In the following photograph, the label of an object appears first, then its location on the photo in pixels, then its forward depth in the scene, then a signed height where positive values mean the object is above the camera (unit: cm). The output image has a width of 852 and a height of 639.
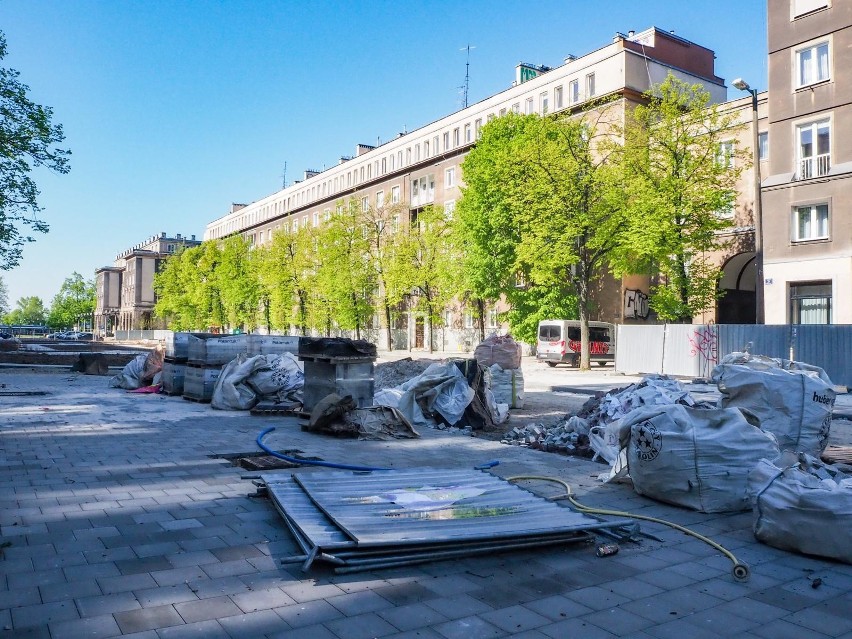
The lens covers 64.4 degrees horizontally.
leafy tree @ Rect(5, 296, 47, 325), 18200 +360
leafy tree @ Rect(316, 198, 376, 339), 5303 +475
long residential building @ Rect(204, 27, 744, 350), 4062 +1544
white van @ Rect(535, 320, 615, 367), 3319 -57
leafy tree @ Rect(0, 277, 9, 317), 13160 +578
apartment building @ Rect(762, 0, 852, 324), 2617 +670
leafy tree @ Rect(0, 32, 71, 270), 2205 +606
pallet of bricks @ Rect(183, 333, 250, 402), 1512 -72
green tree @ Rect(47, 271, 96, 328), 14338 +482
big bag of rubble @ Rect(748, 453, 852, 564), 450 -125
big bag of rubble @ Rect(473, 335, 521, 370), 1455 -49
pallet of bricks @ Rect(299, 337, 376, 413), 1147 -68
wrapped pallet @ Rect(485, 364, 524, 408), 1441 -118
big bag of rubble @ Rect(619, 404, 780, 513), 584 -107
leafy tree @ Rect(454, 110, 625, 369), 3088 +590
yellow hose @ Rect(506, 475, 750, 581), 426 -150
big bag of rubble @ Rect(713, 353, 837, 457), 760 -81
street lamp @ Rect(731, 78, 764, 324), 2153 +364
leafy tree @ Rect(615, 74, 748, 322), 2823 +593
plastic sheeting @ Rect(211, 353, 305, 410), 1380 -116
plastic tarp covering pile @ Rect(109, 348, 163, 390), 1895 -128
